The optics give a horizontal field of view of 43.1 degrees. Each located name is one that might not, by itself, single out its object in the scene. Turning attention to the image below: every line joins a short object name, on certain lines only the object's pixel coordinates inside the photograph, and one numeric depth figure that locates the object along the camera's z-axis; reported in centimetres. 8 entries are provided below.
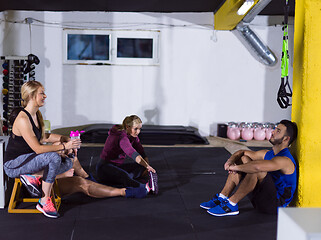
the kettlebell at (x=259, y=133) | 679
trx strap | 325
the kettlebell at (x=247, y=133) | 677
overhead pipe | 656
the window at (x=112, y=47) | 693
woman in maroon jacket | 351
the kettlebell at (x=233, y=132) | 675
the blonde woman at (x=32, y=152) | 283
